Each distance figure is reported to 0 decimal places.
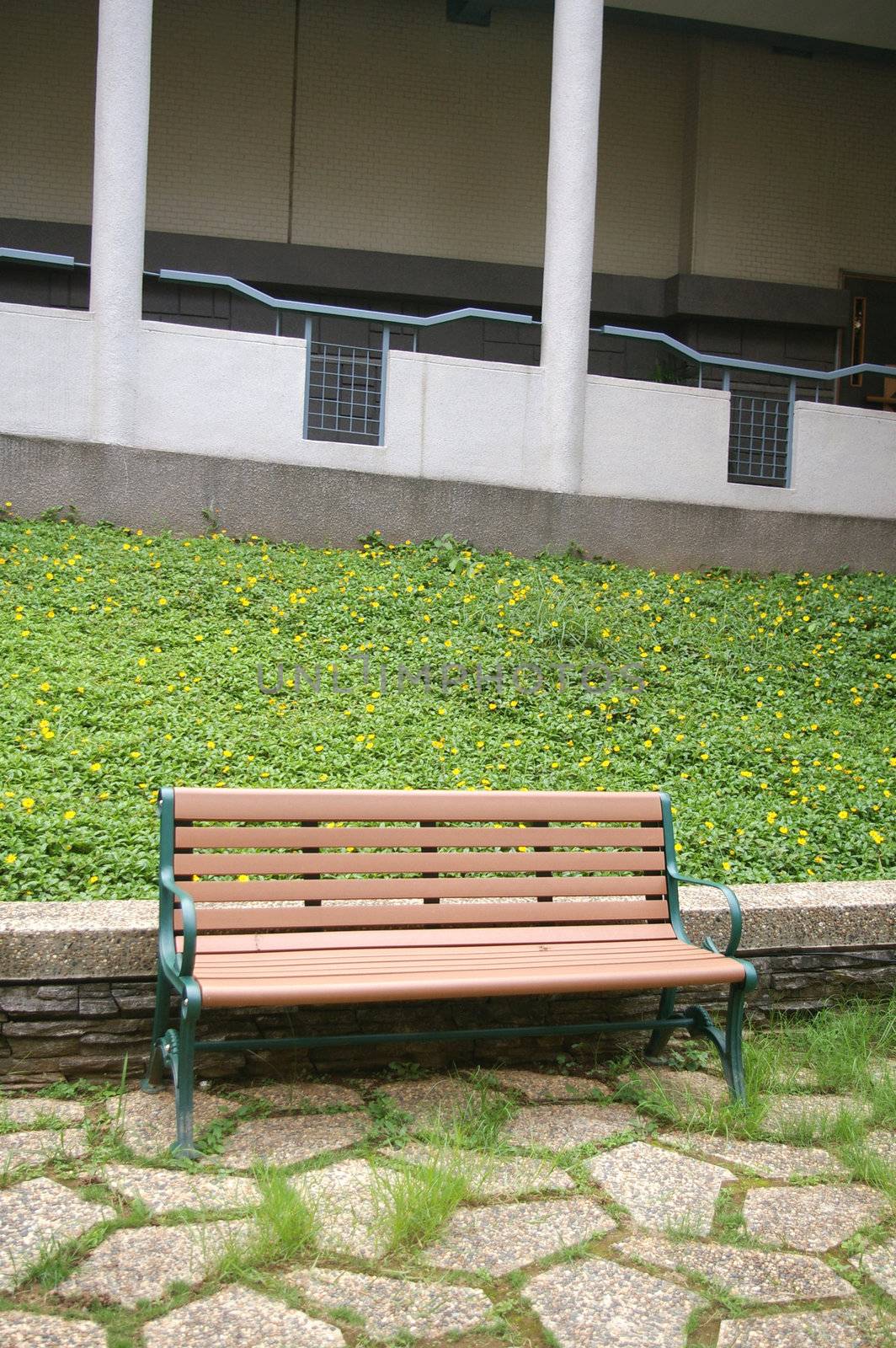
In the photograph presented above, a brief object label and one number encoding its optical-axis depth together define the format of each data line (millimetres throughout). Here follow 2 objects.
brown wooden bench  3027
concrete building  8758
